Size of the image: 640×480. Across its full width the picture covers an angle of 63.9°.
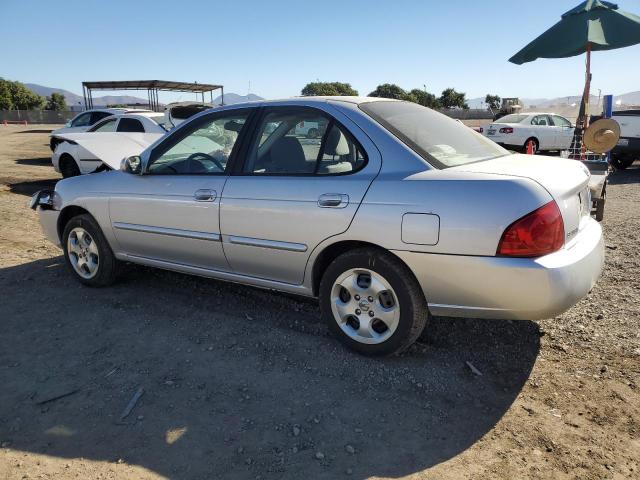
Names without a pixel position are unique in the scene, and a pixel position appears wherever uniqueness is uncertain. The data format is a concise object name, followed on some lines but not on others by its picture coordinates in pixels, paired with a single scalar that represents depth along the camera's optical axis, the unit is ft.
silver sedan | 8.96
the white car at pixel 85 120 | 45.66
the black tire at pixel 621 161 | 42.75
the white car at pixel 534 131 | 54.80
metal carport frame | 86.53
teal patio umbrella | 26.73
